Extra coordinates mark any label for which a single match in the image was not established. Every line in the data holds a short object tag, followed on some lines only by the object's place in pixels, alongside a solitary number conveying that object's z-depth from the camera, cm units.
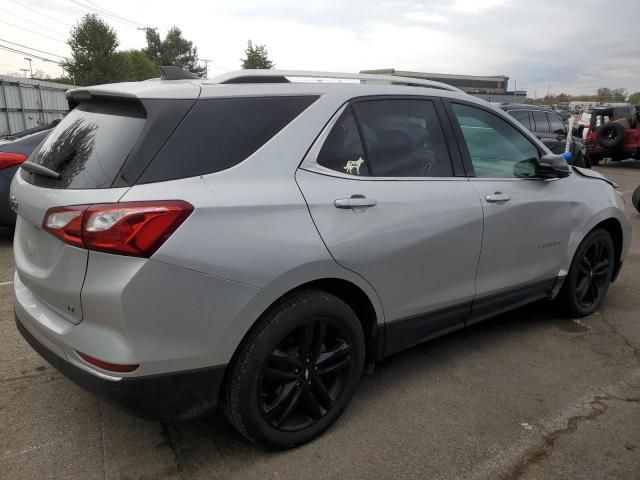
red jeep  1675
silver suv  202
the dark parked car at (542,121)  1302
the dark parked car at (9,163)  582
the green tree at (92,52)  5459
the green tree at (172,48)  8050
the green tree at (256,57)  6669
